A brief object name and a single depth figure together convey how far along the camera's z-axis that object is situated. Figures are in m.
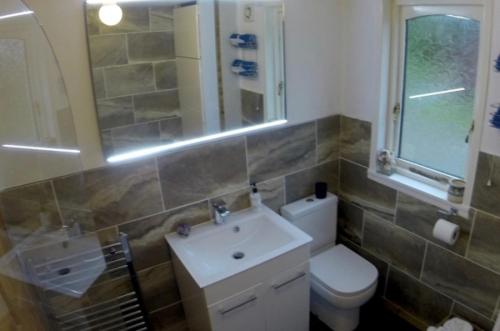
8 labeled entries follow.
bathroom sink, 1.90
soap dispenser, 2.33
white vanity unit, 1.83
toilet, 2.25
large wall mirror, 1.79
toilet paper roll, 1.99
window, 1.94
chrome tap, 2.19
